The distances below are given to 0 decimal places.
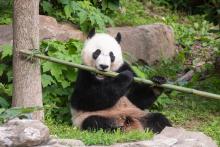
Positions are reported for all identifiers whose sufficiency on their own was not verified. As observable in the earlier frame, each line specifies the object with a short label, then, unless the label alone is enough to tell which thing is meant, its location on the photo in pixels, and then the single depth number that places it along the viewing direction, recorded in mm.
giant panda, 14344
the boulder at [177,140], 11241
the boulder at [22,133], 9906
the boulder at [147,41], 22469
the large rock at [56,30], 18272
